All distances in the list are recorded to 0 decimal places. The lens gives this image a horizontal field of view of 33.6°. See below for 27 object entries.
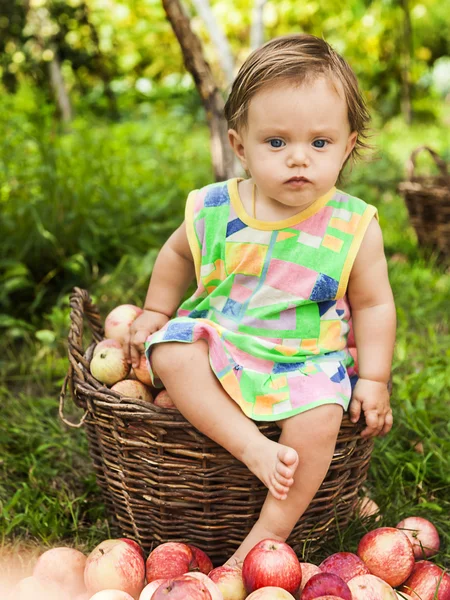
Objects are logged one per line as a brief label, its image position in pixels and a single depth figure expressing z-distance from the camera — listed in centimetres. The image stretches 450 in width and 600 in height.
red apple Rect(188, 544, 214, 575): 179
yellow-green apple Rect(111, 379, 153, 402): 202
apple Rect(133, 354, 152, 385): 207
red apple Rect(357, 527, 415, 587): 174
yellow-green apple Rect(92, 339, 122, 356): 214
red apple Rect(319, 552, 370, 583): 168
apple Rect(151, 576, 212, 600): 144
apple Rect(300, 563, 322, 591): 168
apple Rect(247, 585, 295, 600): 150
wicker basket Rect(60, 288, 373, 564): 182
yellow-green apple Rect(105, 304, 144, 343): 226
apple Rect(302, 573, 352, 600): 153
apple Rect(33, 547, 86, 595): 172
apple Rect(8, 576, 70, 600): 163
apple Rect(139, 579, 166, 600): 156
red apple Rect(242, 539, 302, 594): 159
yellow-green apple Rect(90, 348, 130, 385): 207
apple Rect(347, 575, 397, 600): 156
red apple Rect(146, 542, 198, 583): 169
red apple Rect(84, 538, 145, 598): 165
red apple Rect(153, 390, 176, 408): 197
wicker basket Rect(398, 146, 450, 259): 373
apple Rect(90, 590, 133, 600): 154
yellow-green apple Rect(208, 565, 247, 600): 163
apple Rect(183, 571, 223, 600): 151
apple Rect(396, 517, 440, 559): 191
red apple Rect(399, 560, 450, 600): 169
